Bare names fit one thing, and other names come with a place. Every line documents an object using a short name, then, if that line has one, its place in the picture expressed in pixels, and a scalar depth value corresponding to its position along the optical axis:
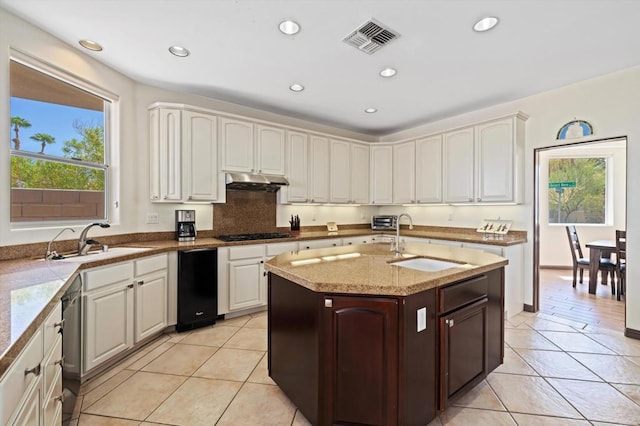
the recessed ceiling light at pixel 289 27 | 2.28
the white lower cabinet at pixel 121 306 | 2.23
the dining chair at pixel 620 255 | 3.83
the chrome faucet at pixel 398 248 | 2.48
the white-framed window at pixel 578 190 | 5.96
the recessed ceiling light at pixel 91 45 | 2.57
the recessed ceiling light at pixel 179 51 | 2.64
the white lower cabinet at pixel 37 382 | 0.88
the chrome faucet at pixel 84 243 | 2.47
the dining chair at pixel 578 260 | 4.37
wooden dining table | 4.36
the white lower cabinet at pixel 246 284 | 3.48
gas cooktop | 3.72
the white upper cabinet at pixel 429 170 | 4.49
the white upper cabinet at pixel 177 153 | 3.38
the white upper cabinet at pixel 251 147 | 3.73
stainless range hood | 3.71
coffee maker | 3.56
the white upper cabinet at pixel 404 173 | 4.86
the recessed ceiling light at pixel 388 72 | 3.05
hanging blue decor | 3.33
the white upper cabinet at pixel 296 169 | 4.29
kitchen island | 1.55
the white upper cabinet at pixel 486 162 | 3.68
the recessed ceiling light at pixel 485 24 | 2.21
